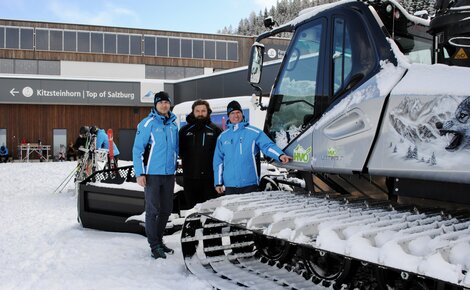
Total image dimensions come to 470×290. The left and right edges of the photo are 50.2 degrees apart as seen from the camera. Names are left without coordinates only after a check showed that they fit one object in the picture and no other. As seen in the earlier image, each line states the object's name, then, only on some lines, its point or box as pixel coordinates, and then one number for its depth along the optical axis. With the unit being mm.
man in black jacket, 5551
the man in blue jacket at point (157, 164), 5129
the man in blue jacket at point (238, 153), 4902
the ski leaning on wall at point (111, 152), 11055
